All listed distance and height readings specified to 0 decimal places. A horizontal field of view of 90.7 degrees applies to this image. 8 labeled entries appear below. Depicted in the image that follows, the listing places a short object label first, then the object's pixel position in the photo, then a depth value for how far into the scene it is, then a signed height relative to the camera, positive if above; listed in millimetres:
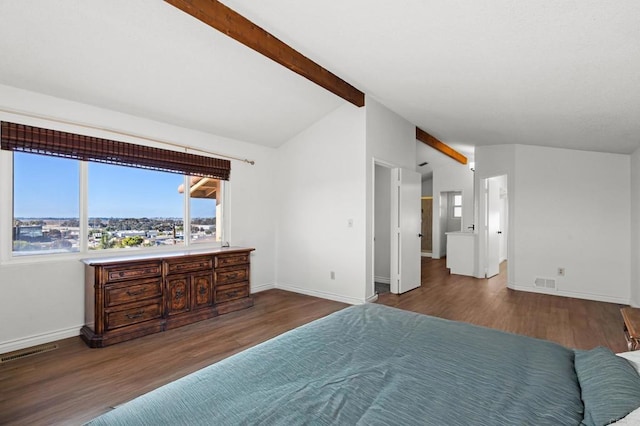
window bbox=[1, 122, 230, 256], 3072 +236
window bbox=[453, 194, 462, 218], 9922 +305
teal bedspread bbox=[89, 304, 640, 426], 1044 -670
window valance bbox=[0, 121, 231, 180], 2914 +686
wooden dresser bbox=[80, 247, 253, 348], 3084 -866
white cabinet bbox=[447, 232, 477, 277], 6582 -810
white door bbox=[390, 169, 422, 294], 5082 -270
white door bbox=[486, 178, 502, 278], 6378 -264
